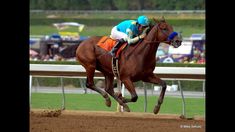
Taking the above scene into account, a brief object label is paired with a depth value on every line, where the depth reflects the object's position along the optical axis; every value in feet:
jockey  59.48
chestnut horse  57.67
